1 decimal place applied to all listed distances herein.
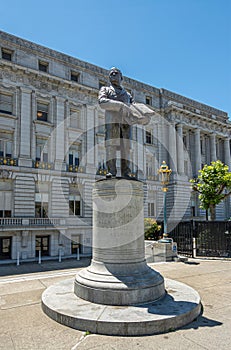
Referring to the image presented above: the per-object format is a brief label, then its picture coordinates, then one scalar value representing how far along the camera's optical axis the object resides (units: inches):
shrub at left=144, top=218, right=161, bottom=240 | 767.1
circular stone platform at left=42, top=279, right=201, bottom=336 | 181.5
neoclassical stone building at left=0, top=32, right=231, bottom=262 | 896.9
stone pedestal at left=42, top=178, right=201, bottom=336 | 186.9
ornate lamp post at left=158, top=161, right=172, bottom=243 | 612.2
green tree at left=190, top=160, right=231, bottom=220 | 901.3
